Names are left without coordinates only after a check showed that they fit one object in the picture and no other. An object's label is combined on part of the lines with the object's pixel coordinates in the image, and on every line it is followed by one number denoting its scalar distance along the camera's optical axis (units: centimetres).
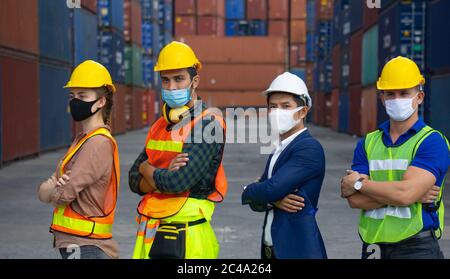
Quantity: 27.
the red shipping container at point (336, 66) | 4309
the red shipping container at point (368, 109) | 3027
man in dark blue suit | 405
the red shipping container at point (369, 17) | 3159
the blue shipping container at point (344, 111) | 3938
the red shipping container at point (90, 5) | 3012
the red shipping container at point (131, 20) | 4359
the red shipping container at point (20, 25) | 1898
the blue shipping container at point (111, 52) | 3644
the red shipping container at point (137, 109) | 4453
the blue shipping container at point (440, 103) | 1936
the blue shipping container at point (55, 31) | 2388
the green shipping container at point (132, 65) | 4394
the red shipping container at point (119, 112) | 3792
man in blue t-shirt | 399
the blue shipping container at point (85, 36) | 2888
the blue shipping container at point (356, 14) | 3545
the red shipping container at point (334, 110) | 4384
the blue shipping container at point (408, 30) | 2312
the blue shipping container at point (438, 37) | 1966
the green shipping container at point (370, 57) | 3102
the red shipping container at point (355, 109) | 3577
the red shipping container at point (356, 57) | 3594
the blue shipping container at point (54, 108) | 2389
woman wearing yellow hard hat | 421
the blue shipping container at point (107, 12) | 3650
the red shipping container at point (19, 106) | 1914
